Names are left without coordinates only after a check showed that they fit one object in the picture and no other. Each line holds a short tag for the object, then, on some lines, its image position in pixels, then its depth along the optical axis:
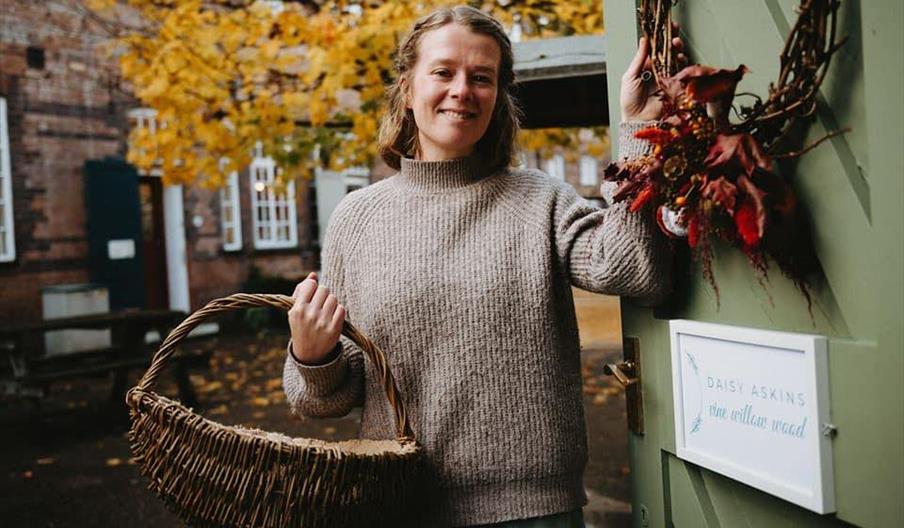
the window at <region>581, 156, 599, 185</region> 25.67
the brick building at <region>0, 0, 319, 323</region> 10.59
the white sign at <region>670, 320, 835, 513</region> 1.34
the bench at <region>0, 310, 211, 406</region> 6.53
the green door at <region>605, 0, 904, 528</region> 1.20
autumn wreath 1.26
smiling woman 1.77
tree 6.03
